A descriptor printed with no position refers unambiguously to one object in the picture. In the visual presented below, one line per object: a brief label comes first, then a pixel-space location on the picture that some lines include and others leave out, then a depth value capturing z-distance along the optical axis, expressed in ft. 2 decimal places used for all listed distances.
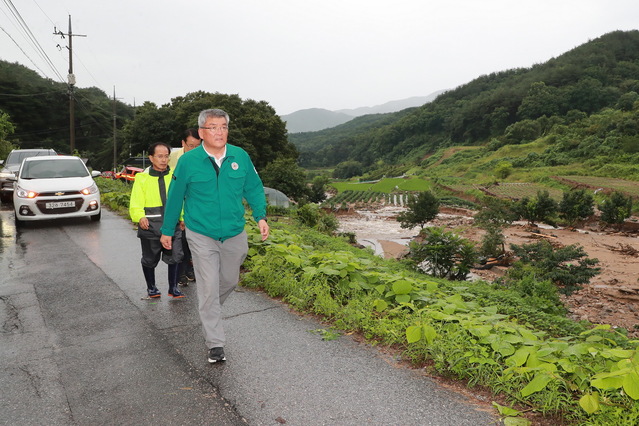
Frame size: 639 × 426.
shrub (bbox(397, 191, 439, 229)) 121.49
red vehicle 80.69
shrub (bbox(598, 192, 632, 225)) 113.91
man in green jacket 12.21
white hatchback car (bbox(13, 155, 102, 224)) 35.24
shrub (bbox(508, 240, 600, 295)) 49.72
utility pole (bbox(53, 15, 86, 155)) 96.37
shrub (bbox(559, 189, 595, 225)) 121.86
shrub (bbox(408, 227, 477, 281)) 44.35
